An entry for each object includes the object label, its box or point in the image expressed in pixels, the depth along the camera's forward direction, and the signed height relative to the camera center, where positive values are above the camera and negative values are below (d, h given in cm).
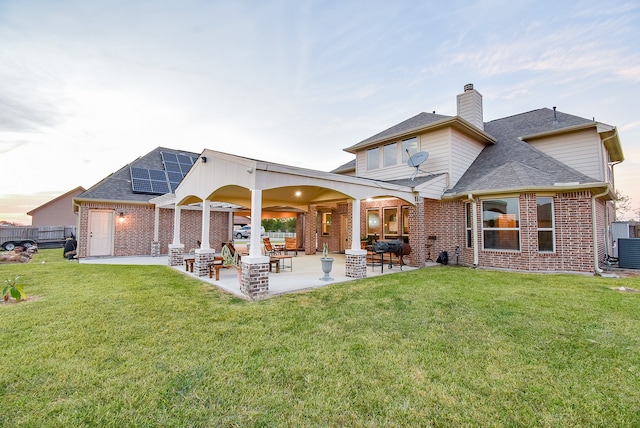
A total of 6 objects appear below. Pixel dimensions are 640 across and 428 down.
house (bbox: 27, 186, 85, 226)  2642 +144
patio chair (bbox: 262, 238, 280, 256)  1138 -79
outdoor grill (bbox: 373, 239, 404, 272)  1023 -72
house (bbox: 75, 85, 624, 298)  881 +124
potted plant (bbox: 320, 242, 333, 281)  828 -117
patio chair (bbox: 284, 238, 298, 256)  1838 -114
